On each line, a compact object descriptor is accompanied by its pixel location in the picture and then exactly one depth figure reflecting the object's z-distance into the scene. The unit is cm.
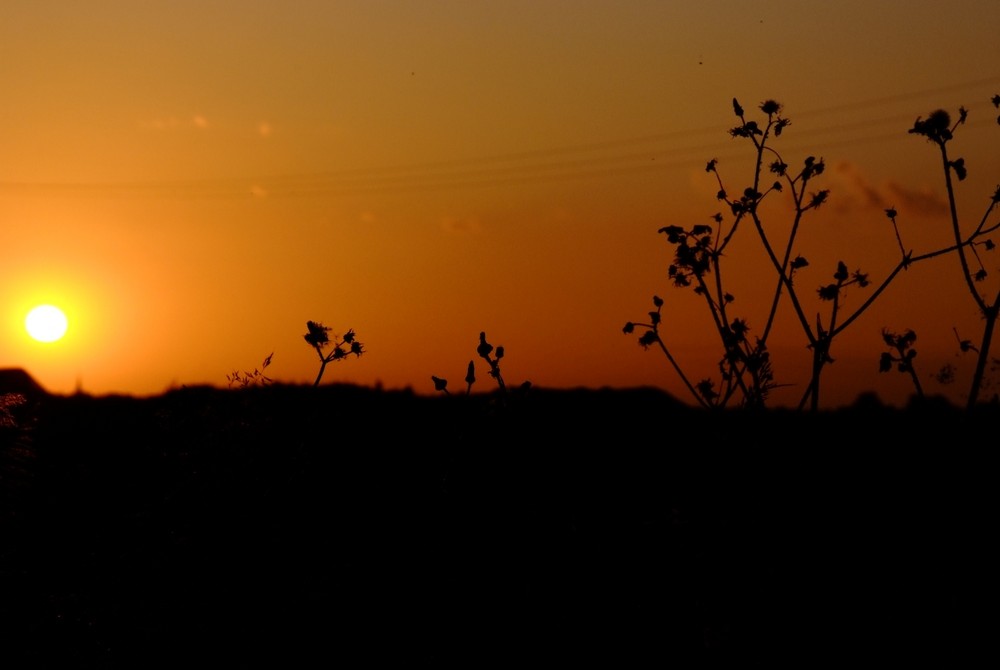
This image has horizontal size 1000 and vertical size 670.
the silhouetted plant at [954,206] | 1622
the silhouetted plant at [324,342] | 1837
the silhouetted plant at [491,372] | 1555
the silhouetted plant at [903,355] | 1822
